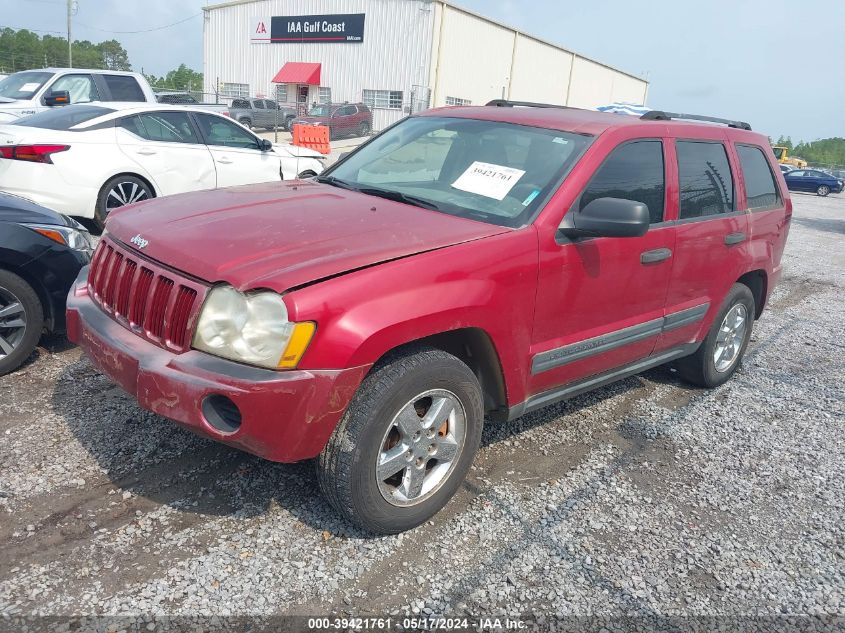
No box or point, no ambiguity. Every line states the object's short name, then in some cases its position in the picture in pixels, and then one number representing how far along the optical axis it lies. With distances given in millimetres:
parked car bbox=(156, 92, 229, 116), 25169
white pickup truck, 11484
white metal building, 35375
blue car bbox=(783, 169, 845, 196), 32969
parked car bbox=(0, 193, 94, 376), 4188
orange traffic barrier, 21719
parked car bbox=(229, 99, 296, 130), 30812
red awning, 39125
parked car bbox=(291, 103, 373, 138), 29891
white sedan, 7199
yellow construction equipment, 49384
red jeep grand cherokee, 2592
